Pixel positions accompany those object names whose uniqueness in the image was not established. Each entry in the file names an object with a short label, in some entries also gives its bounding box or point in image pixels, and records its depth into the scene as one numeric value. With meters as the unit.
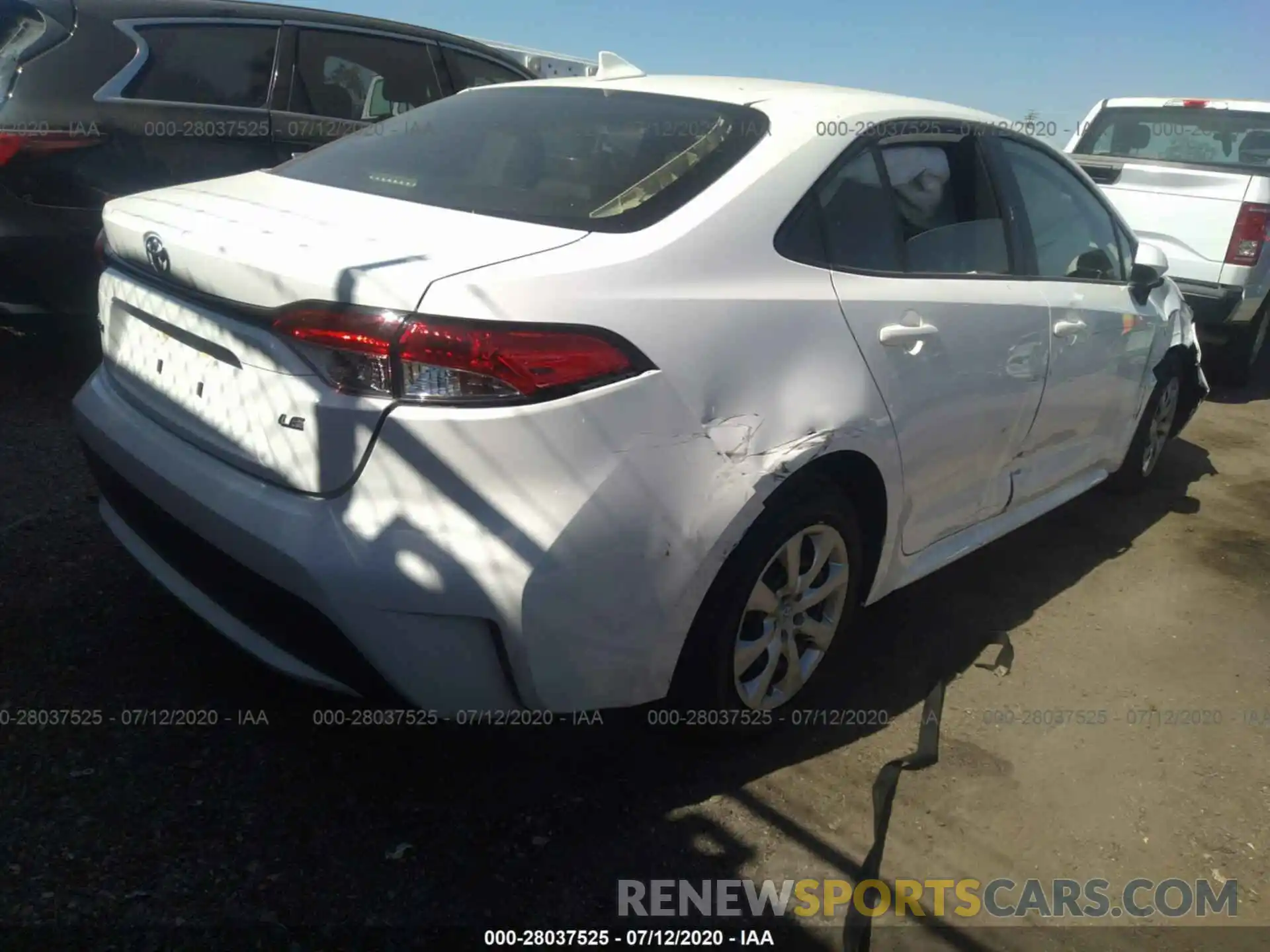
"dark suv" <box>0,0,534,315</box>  3.92
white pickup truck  6.35
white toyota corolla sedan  1.89
